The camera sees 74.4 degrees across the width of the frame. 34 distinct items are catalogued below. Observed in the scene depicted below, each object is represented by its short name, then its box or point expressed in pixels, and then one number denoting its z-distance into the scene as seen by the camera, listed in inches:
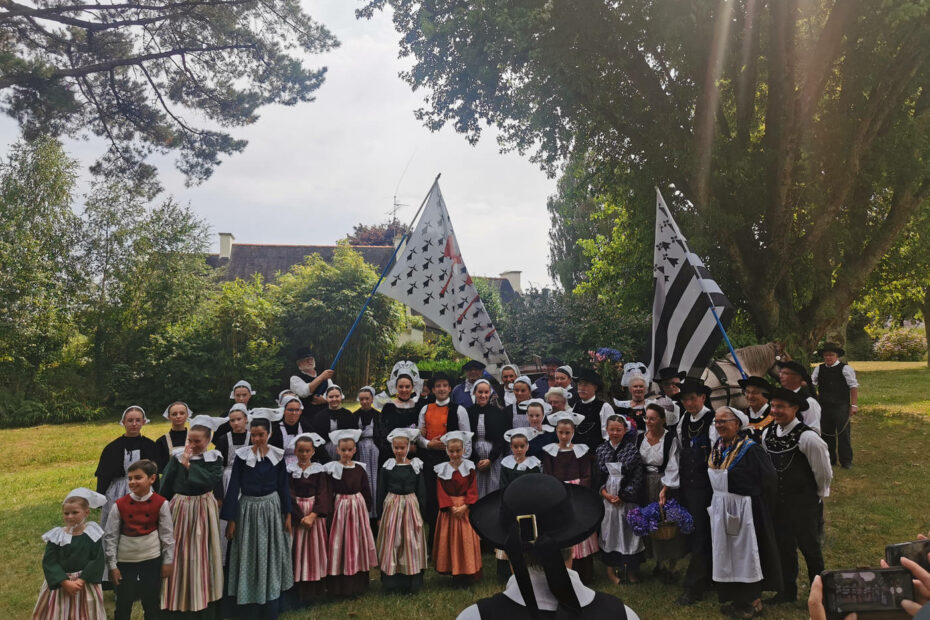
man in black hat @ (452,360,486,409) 321.1
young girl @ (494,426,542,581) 241.9
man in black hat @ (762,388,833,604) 206.2
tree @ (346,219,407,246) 1728.0
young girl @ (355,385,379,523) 286.8
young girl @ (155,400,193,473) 236.8
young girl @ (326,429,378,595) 228.1
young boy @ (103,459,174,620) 186.7
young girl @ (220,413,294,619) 210.8
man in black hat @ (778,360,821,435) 252.2
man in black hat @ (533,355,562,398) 364.5
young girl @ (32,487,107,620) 166.2
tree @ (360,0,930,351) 420.5
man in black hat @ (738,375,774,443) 225.6
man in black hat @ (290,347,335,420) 303.9
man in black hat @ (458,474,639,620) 74.2
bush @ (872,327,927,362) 1284.4
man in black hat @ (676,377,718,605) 215.0
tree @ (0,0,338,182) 408.8
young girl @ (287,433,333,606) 223.5
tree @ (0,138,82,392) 731.4
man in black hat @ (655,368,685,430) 267.4
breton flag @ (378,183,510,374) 326.3
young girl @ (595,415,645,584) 235.8
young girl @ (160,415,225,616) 201.2
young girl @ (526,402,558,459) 260.1
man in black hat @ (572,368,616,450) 269.6
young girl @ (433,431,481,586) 237.0
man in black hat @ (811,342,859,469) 377.1
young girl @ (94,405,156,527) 230.2
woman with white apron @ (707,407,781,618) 199.2
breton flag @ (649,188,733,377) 262.2
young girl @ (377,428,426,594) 231.6
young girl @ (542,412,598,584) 245.1
